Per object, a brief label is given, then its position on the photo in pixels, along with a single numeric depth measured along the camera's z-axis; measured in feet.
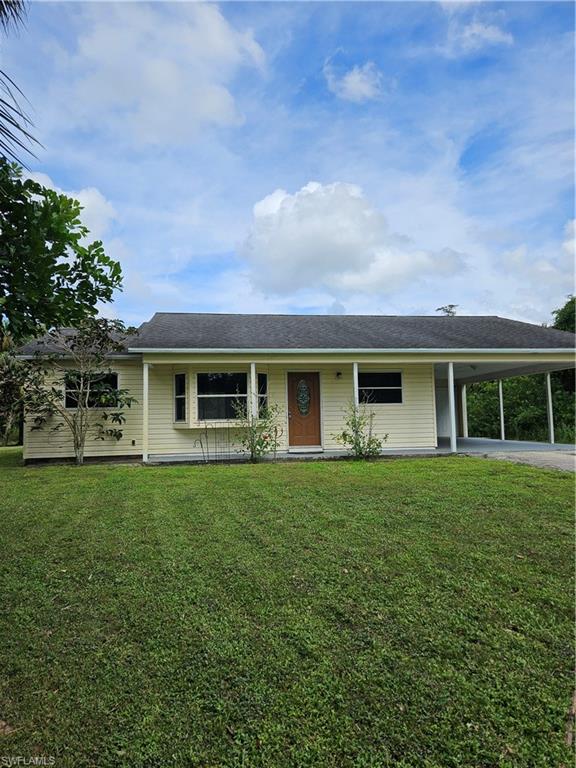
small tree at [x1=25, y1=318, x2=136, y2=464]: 33.30
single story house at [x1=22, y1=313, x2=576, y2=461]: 34.60
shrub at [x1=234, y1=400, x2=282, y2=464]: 32.89
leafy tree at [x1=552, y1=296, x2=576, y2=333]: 61.04
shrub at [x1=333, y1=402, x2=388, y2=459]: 33.27
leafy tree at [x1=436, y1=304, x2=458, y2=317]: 127.13
